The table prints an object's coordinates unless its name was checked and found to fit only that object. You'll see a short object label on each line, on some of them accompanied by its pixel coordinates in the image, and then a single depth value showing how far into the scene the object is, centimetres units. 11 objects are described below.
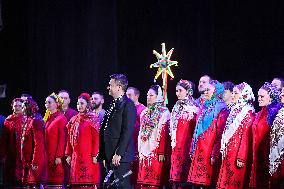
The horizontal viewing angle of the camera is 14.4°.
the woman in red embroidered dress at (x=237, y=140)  1247
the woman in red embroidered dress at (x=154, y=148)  1441
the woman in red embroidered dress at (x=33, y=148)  1559
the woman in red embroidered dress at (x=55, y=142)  1570
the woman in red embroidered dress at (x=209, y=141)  1326
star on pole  1656
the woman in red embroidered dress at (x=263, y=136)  1200
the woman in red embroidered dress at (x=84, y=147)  1511
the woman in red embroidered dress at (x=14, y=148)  1632
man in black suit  1155
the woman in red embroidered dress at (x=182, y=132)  1393
